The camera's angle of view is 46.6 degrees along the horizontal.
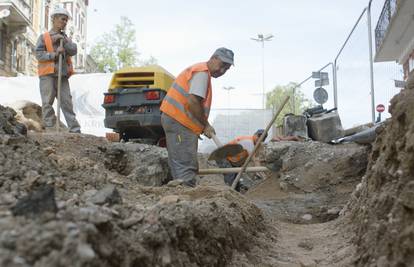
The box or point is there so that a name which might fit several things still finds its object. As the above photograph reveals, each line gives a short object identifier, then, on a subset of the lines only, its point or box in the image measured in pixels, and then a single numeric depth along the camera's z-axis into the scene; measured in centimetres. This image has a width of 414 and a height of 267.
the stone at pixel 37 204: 172
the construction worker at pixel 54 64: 718
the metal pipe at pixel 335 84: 1061
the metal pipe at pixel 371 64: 826
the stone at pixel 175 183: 479
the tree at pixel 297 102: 1499
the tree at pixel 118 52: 3669
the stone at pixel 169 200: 300
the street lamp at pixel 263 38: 3749
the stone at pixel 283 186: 790
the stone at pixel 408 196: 222
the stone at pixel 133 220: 213
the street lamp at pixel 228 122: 1644
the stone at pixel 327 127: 904
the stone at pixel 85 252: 150
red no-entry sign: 802
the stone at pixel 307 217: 627
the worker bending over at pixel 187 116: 550
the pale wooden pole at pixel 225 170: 591
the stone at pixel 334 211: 615
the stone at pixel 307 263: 330
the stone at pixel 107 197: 220
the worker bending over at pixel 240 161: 714
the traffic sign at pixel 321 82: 1137
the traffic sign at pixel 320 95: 1116
